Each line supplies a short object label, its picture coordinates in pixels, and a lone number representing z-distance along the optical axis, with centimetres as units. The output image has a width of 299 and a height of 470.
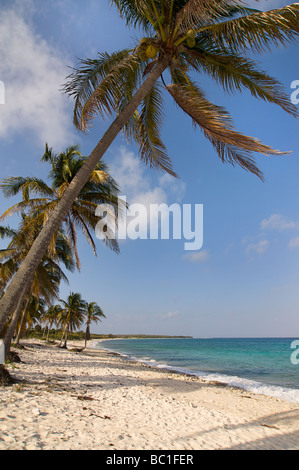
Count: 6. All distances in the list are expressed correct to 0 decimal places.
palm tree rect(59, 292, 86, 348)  3347
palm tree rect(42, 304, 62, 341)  4825
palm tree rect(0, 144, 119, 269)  1166
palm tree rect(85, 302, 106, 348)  3859
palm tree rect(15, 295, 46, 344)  2991
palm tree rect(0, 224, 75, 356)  1275
